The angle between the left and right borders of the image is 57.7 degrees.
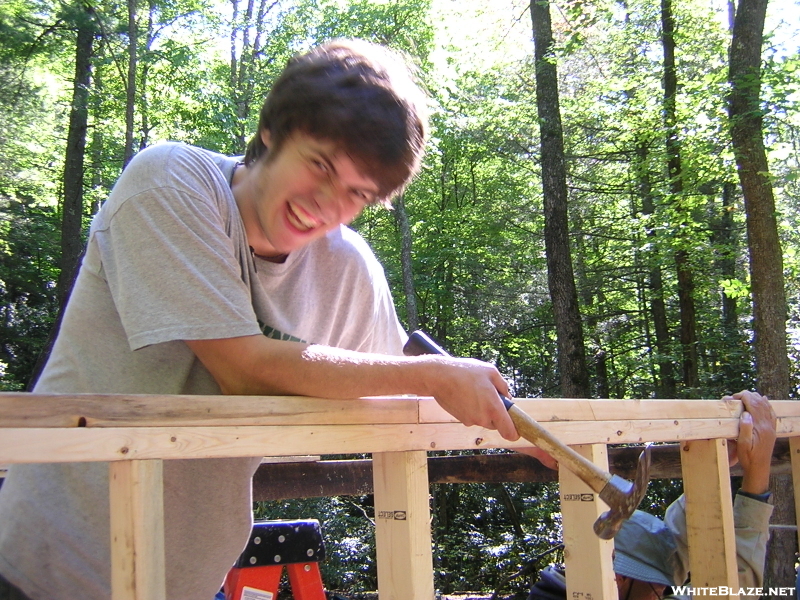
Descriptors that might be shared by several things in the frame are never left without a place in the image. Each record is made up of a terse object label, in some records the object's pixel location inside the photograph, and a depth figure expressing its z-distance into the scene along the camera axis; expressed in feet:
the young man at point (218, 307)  4.28
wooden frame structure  3.44
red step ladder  11.53
